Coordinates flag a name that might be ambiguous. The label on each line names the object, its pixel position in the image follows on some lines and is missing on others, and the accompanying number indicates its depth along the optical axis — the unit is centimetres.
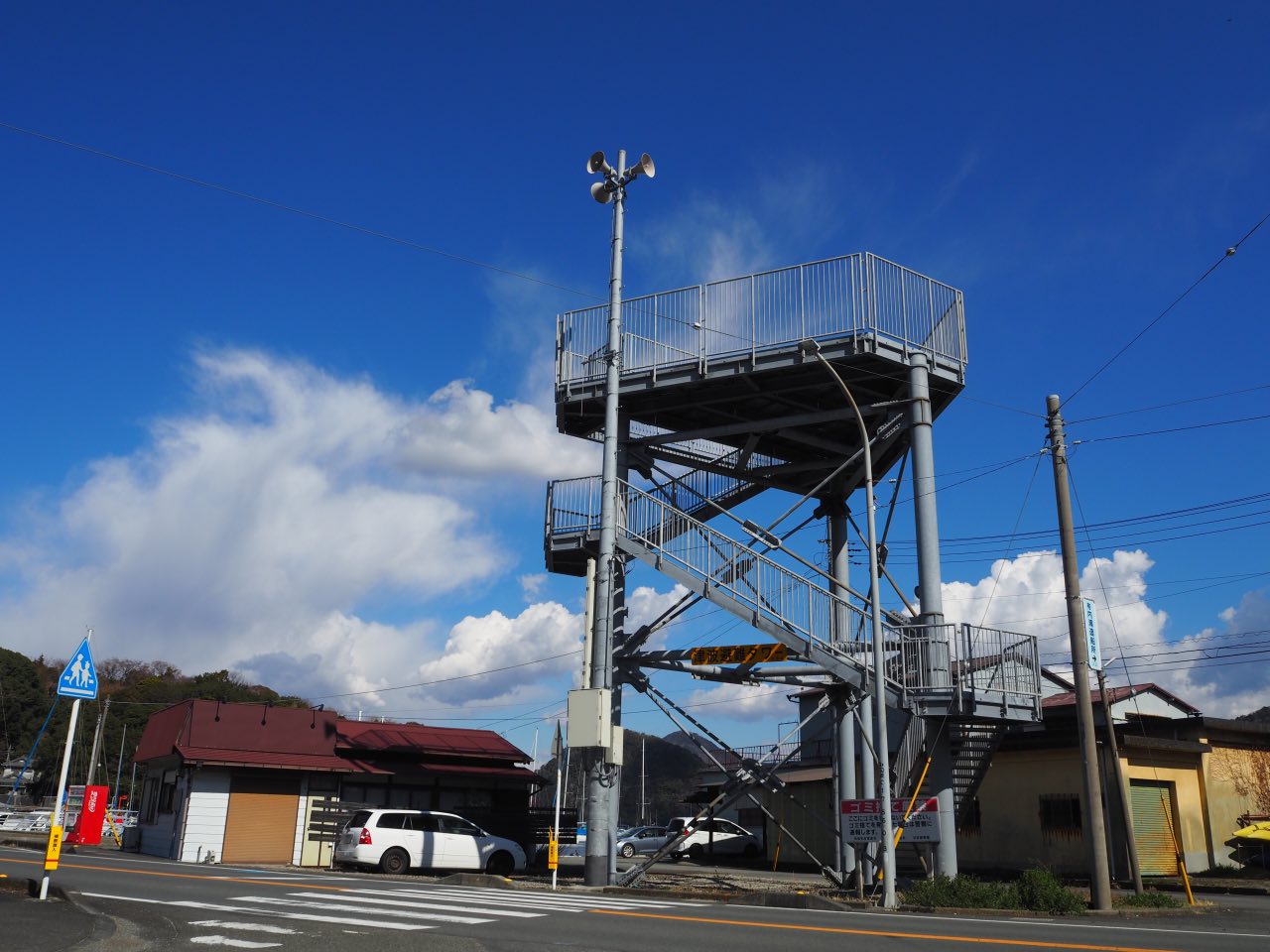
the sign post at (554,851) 1975
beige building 2930
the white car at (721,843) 4281
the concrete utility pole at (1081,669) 1692
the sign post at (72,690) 1337
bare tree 3189
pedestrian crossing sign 1433
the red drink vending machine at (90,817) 3575
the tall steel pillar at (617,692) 2056
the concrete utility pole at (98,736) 5670
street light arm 1702
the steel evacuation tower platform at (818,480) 1980
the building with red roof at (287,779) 3055
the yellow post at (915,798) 1911
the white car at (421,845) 2553
